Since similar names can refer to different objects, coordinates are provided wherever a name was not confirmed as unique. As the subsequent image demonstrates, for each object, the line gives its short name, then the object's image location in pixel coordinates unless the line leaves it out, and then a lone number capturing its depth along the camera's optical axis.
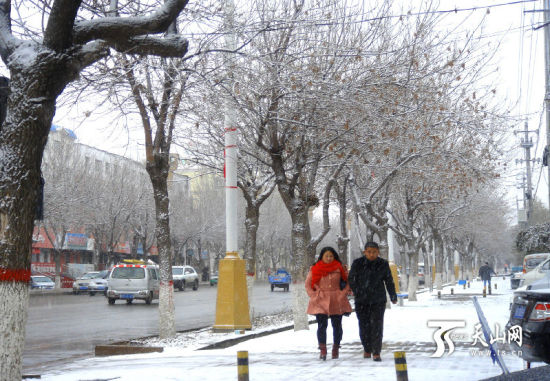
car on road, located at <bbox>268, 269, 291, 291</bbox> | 48.25
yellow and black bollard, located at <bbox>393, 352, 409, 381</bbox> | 6.88
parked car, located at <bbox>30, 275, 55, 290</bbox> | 44.03
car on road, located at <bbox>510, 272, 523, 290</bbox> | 33.80
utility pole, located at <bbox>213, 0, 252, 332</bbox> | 15.47
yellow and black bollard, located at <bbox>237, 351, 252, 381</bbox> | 7.01
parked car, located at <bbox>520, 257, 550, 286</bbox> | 23.20
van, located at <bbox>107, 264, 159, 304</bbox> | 31.27
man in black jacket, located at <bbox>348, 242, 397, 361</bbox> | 10.16
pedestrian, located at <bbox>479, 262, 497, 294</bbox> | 36.12
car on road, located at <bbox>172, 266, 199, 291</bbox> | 46.32
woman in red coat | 10.45
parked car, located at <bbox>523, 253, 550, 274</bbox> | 33.34
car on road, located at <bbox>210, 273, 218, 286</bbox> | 60.59
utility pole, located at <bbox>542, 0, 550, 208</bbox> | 23.78
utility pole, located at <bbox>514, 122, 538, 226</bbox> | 51.31
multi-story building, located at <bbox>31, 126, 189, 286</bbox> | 41.78
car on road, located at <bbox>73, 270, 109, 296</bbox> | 42.78
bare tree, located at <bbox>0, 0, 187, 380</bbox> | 6.89
